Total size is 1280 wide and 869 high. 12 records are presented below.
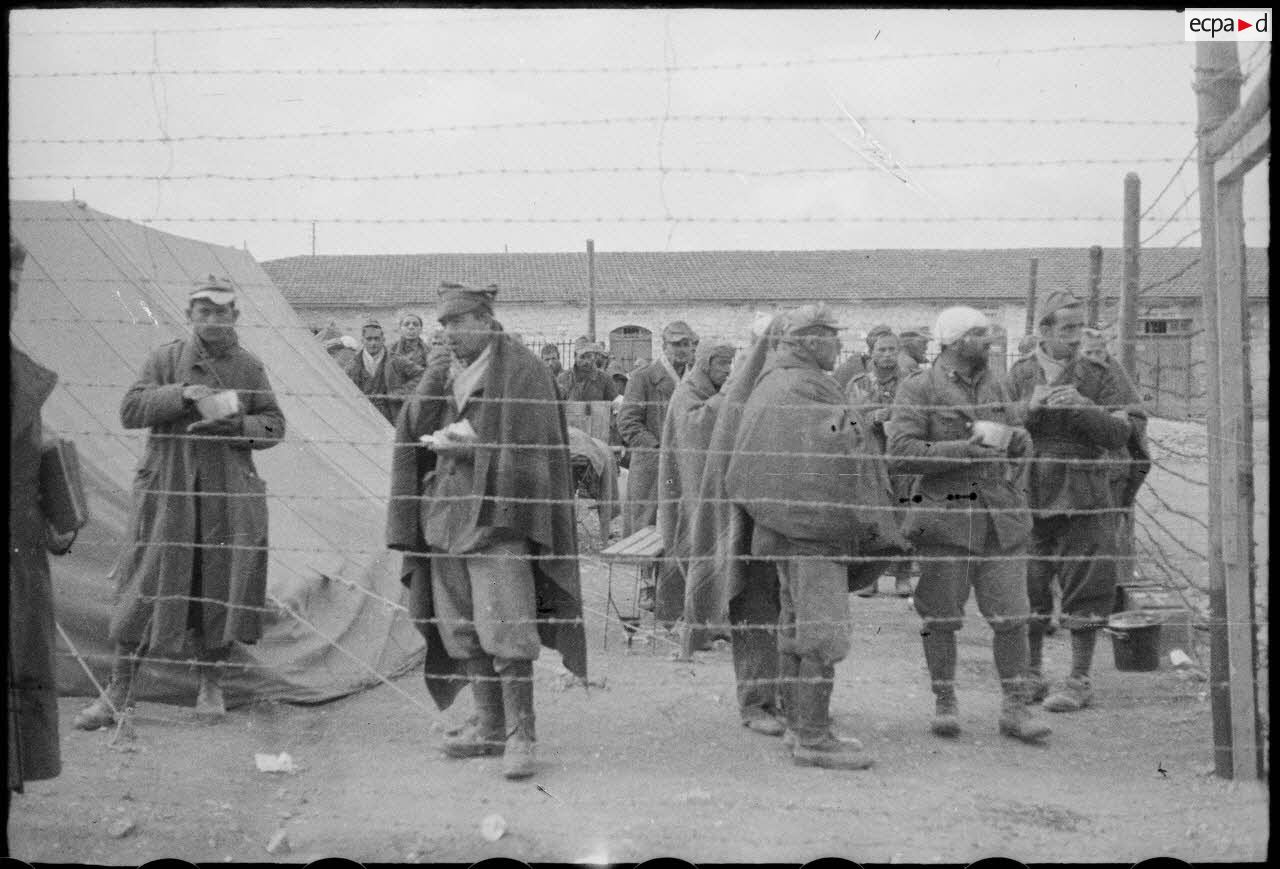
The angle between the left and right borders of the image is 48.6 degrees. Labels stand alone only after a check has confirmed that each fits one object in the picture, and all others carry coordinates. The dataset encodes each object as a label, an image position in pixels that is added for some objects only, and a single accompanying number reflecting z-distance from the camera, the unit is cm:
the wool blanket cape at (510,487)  482
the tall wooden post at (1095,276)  964
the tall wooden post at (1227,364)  442
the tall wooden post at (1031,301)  1160
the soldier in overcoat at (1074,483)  614
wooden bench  690
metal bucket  653
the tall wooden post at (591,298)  1185
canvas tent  601
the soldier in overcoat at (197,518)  541
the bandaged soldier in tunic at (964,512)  541
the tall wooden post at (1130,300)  784
